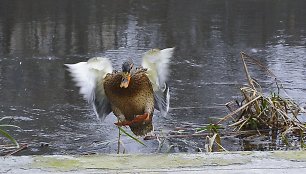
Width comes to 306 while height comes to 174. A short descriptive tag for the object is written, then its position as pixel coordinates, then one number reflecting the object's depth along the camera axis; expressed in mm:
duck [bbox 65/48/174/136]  8953
